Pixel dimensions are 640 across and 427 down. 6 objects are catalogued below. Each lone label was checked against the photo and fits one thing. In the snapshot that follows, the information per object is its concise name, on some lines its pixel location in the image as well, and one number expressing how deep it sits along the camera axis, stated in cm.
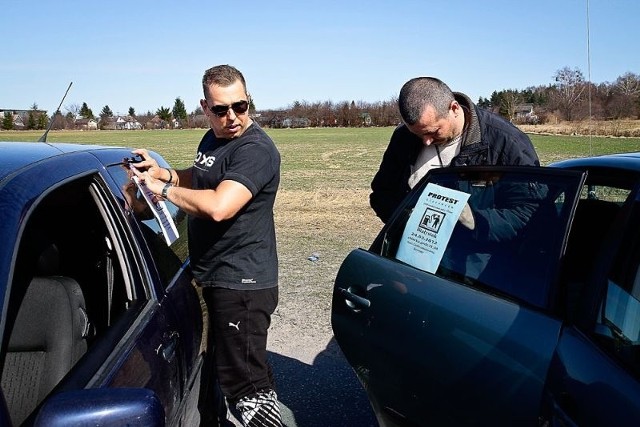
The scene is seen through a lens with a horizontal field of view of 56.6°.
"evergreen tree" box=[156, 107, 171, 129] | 10392
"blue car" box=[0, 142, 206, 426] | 162
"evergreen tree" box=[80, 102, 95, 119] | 8919
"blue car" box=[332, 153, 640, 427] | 156
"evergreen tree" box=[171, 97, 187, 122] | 11192
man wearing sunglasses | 257
